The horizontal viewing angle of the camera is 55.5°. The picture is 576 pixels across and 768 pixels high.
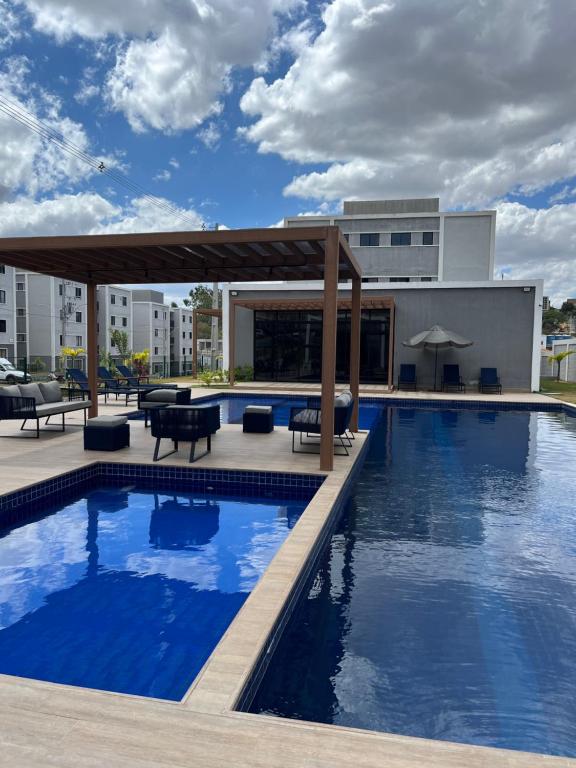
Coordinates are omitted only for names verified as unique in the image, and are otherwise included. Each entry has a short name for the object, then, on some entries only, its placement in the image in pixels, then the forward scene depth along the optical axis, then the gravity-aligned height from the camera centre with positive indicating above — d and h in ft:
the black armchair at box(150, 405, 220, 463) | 24.97 -3.58
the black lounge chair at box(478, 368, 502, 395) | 65.41 -3.83
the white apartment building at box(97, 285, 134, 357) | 177.17 +10.36
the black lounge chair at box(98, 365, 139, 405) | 46.62 -3.64
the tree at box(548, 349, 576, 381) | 91.73 -1.28
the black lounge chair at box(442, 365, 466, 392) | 66.23 -3.66
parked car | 78.58 -4.92
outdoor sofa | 30.35 -3.45
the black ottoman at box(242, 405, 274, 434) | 33.42 -4.49
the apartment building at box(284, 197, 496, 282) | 106.01 +20.14
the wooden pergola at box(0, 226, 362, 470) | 23.54 +4.63
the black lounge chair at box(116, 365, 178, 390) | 52.70 -3.19
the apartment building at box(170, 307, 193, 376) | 233.96 +5.35
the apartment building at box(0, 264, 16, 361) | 144.05 +7.73
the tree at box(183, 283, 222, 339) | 252.21 +21.27
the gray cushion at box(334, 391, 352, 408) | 26.23 -2.59
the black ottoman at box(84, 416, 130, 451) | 26.94 -4.49
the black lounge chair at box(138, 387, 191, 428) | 36.60 -3.56
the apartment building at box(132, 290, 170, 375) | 211.00 +7.95
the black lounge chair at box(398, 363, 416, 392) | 68.49 -3.62
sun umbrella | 61.52 +1.09
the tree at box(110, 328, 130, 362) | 177.06 +1.38
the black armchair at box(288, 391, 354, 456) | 26.37 -3.61
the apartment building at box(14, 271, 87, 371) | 162.40 +7.70
